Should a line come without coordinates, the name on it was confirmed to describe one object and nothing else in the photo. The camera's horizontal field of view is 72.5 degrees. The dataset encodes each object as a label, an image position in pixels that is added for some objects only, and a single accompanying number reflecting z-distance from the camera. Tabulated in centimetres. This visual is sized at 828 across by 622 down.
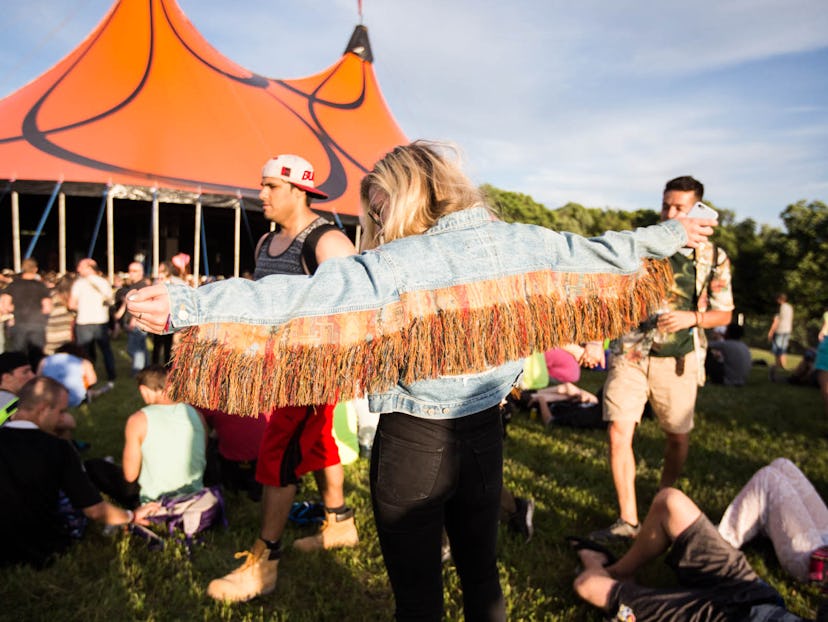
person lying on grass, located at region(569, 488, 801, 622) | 216
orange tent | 1078
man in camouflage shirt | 312
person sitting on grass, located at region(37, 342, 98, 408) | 503
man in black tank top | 256
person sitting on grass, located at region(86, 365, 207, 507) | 322
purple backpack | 307
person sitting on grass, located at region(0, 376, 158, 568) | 268
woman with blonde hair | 120
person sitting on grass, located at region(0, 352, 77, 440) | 394
